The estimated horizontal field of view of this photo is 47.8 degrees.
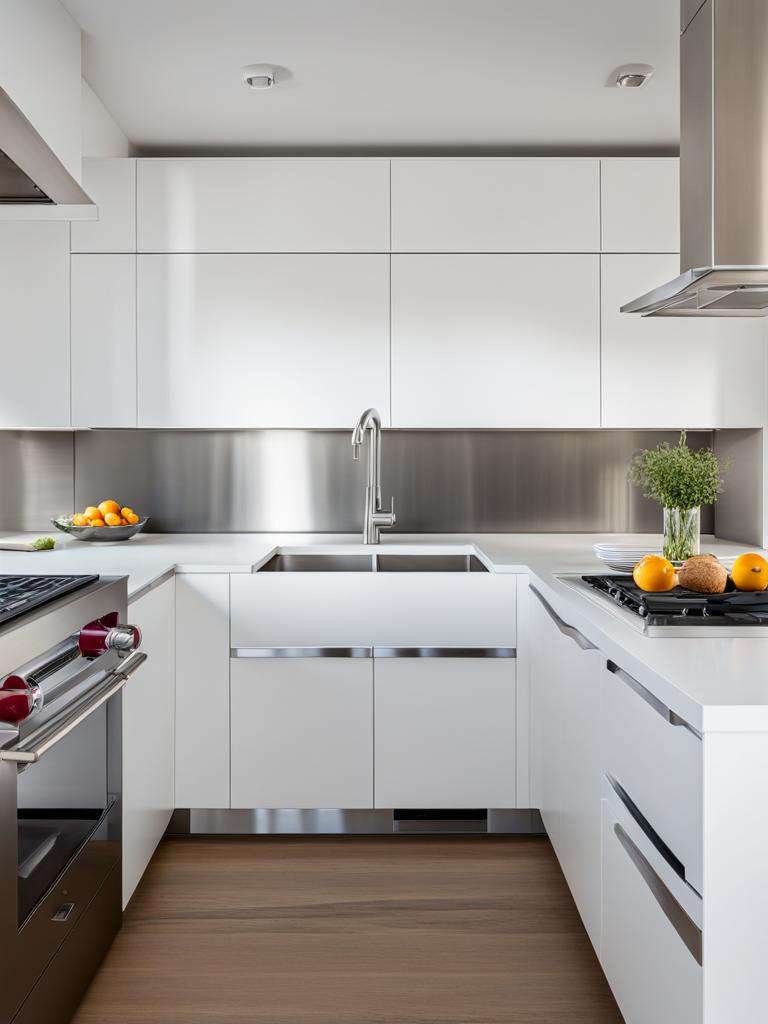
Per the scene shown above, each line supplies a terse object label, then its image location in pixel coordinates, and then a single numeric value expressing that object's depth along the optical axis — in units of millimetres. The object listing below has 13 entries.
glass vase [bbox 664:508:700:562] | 2410
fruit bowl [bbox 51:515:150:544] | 3031
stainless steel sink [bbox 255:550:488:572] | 3195
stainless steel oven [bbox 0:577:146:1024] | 1370
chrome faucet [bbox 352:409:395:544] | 3104
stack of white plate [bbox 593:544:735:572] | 2498
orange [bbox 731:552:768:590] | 1902
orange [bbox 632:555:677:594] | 1870
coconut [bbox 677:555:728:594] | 1844
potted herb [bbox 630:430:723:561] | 2361
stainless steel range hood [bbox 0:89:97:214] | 1901
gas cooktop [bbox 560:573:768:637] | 1521
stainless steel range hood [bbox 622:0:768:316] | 2010
